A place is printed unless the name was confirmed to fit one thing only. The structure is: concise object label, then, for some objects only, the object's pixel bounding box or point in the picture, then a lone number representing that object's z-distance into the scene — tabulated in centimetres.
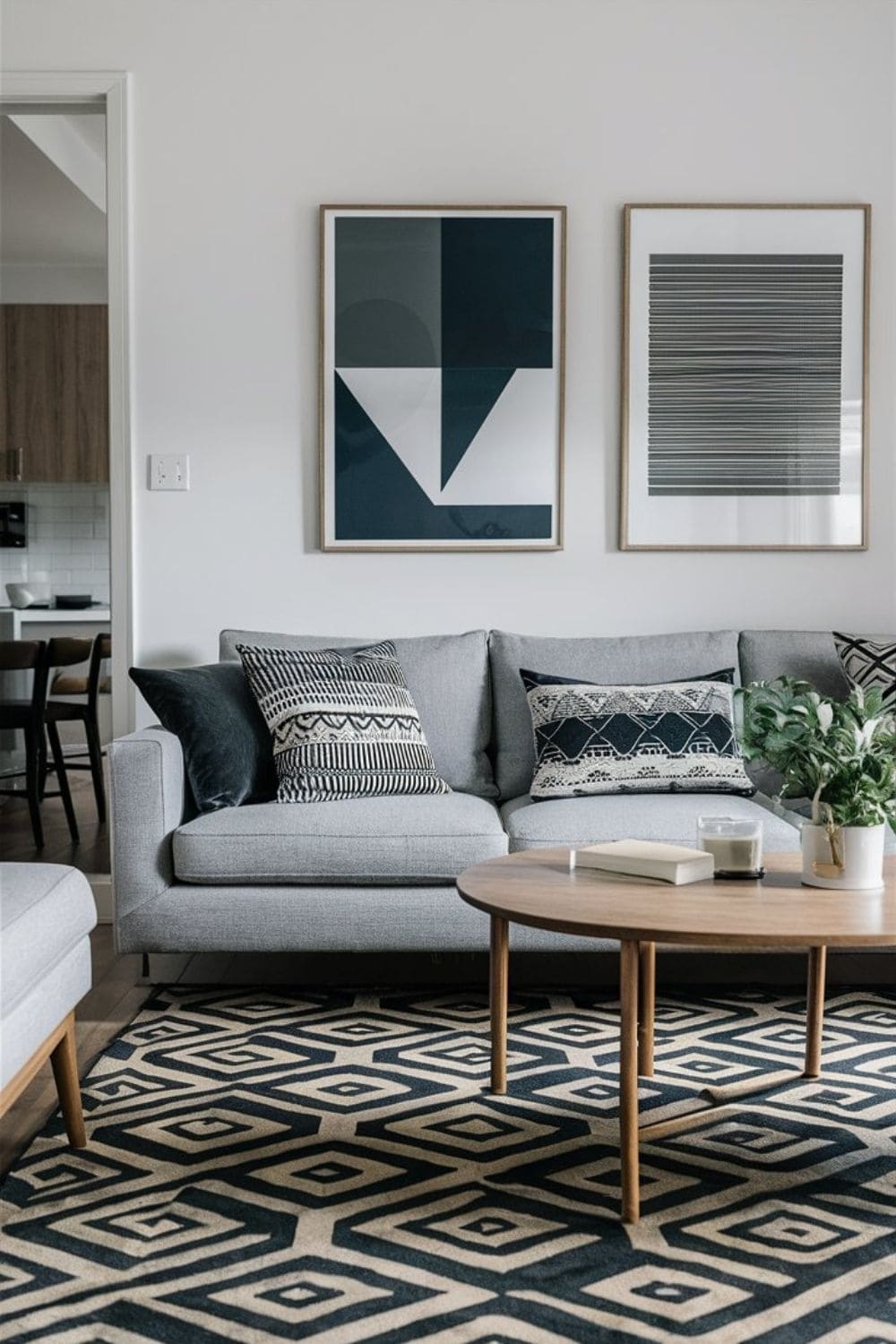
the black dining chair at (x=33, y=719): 518
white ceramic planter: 229
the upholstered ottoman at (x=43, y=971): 196
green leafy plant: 228
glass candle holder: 238
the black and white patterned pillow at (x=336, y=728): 329
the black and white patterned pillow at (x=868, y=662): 358
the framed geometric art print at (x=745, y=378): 396
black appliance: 820
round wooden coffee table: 197
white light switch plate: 397
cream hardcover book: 231
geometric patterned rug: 173
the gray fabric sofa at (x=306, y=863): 304
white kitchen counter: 754
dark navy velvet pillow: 324
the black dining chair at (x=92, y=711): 564
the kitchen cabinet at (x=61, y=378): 788
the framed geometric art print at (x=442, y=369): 396
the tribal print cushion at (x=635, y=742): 339
